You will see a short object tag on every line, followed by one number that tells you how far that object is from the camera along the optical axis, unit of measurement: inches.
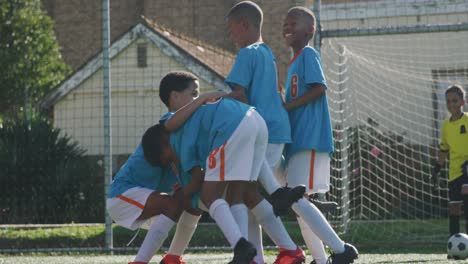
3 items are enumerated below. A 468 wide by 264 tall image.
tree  883.4
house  596.4
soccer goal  501.5
